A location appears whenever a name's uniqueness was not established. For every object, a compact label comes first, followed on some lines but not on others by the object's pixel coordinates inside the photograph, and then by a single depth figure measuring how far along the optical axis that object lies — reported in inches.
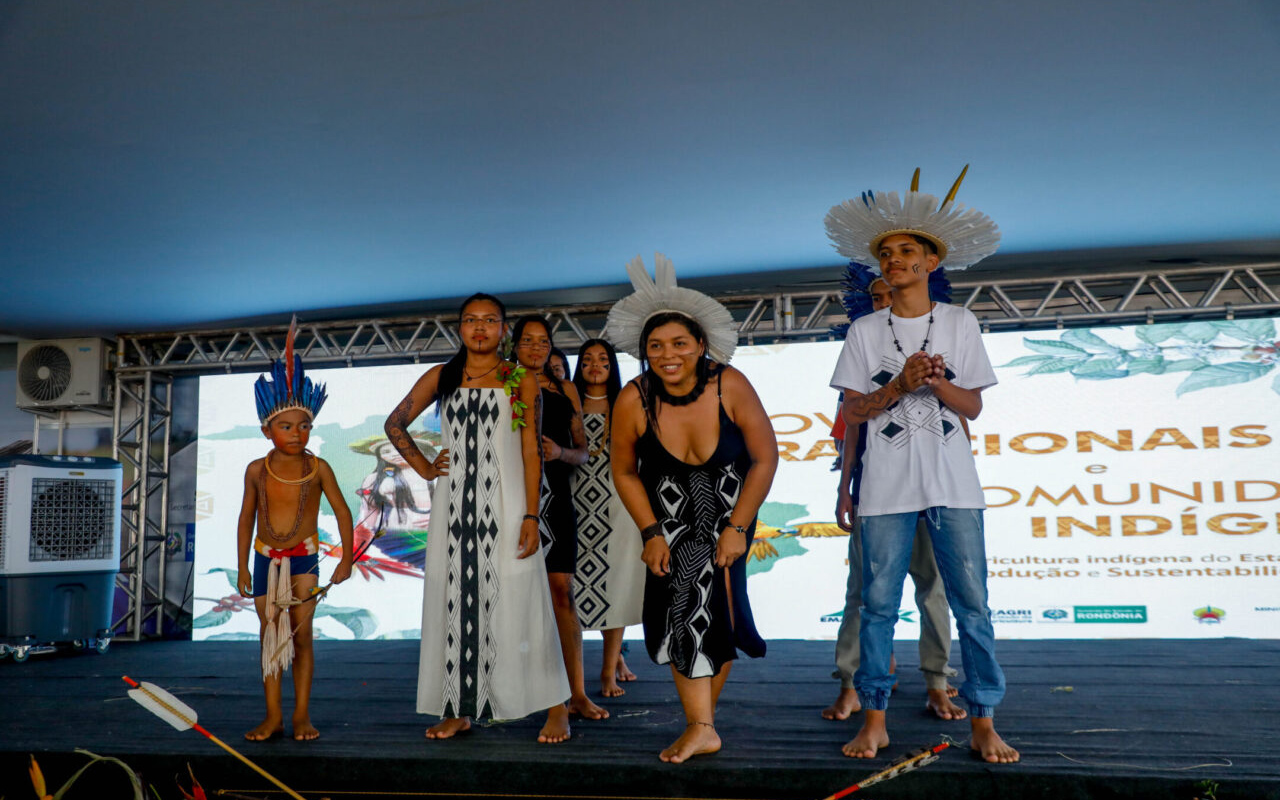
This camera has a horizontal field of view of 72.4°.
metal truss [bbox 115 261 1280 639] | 249.8
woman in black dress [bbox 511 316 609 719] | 140.4
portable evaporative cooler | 257.1
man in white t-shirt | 99.7
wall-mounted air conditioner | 309.3
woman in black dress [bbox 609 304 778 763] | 105.1
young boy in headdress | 122.9
